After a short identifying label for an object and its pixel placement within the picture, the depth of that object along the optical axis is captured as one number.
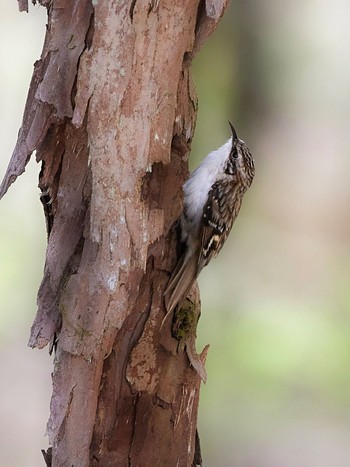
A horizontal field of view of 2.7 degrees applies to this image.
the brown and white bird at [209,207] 4.25
